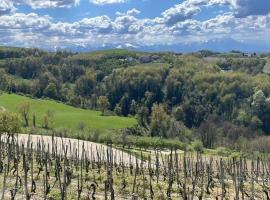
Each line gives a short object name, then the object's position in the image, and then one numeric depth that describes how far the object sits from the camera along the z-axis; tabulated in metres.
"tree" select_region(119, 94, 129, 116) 186.25
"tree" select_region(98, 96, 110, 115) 182.75
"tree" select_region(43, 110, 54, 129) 141.38
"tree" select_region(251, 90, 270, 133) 154.50
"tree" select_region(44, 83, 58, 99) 192.79
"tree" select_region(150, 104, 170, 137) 147.54
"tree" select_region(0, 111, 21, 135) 84.97
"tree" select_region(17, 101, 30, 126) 144.55
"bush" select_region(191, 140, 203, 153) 119.66
